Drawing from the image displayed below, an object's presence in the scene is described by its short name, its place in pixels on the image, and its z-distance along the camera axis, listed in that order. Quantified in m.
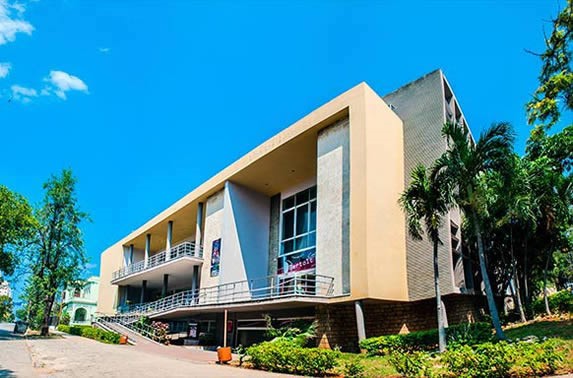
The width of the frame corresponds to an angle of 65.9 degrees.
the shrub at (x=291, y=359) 12.34
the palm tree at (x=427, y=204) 15.51
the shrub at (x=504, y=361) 9.52
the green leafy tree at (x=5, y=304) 40.58
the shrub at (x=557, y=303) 19.69
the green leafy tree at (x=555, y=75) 12.59
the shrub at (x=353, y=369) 11.57
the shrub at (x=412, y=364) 10.70
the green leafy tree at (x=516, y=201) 15.78
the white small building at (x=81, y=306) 64.06
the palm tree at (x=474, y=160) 14.85
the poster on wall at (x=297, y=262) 22.50
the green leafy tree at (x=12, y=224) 29.27
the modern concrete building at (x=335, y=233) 17.77
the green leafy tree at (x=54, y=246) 32.16
